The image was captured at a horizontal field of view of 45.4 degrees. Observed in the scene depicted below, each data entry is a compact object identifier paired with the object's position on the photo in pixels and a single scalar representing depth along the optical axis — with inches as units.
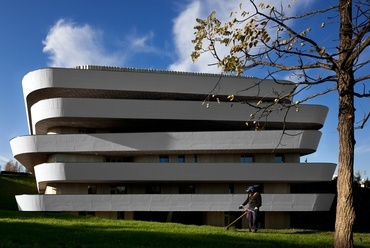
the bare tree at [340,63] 345.1
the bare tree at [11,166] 4680.4
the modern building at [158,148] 1199.6
